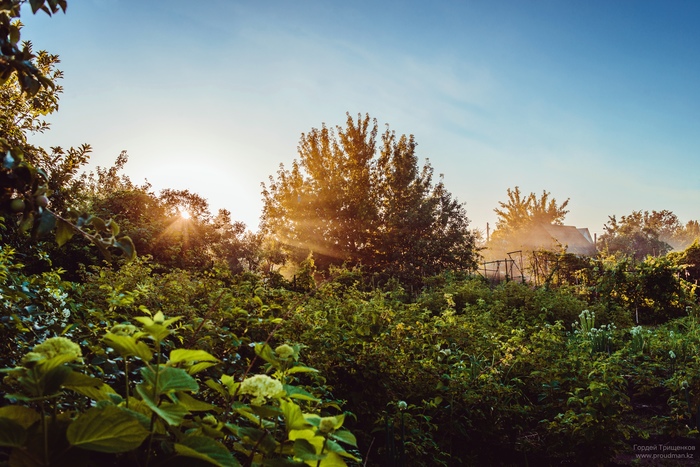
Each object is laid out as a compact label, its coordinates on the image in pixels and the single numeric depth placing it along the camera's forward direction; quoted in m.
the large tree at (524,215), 39.72
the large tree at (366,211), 18.23
